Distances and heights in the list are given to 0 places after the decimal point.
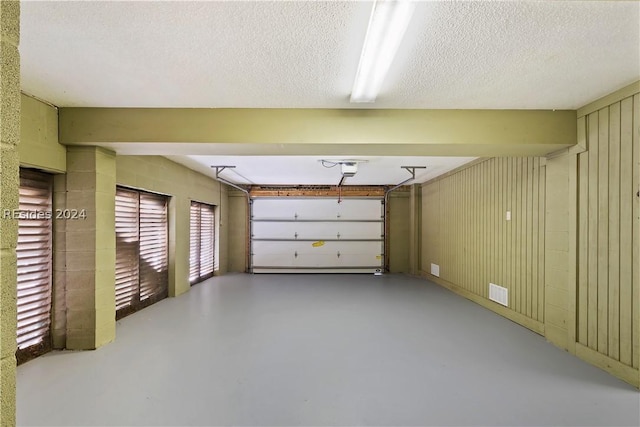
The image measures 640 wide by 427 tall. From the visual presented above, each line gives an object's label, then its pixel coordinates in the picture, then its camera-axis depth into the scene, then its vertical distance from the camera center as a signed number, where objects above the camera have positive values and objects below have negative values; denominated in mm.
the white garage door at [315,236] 7074 -509
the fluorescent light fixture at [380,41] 1280 +888
